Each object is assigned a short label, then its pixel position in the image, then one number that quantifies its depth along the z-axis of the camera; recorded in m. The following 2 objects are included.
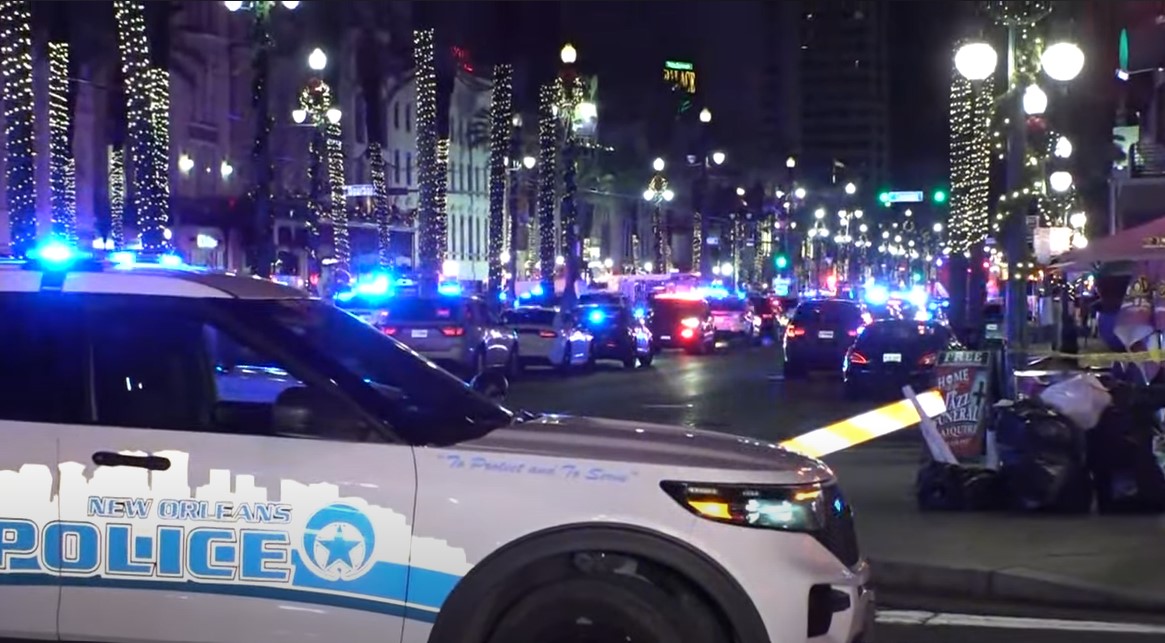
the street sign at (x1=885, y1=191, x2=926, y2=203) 69.44
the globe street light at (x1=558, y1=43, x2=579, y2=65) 50.56
